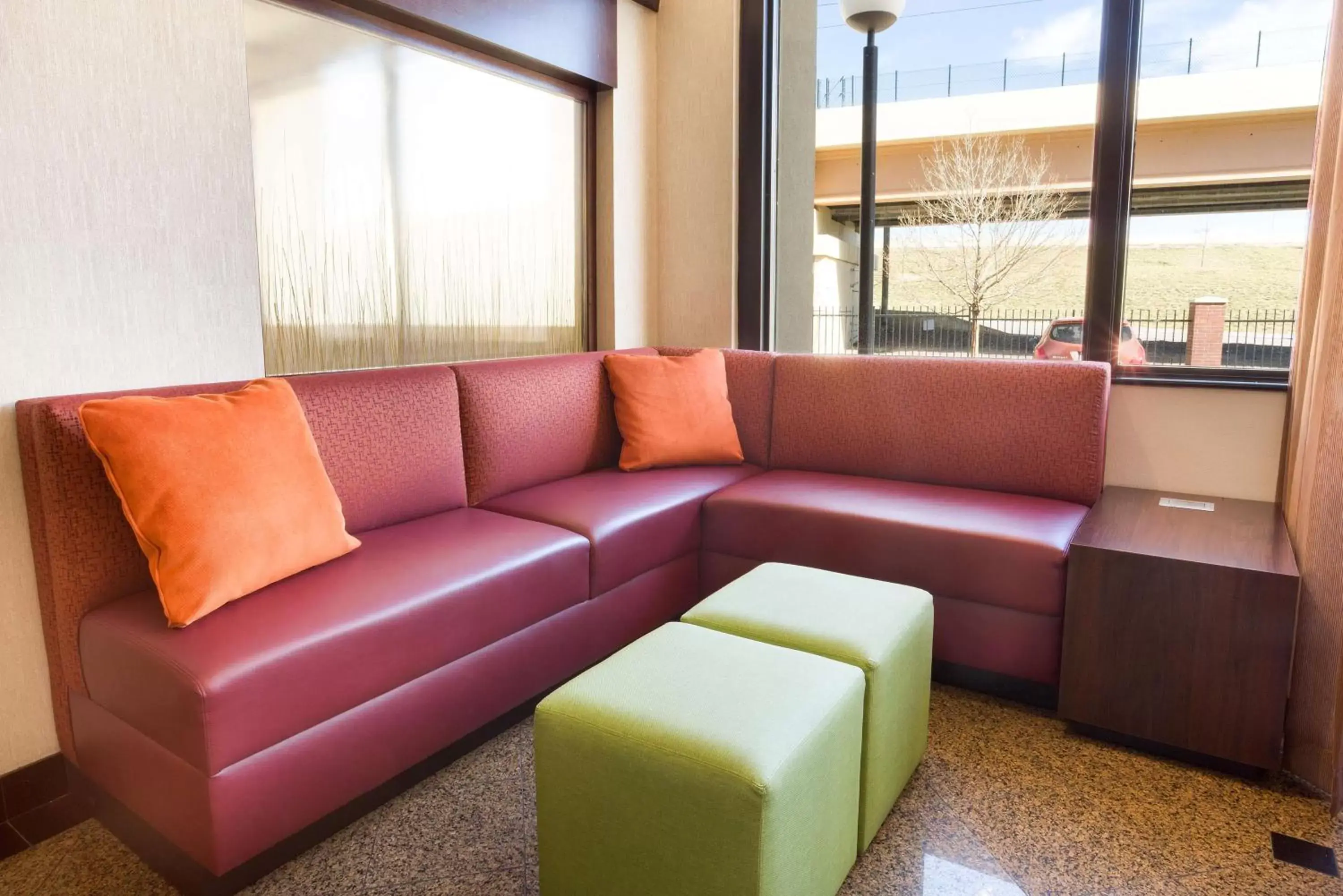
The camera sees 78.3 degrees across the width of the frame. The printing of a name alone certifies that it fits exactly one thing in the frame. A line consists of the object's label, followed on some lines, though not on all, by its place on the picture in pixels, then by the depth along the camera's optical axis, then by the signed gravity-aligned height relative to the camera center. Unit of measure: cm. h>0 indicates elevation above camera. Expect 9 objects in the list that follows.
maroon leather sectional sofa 149 -55
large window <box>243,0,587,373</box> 229 +41
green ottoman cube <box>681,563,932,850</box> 158 -61
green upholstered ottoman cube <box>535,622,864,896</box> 118 -67
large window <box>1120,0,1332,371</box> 259 +48
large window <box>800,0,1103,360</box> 306 +60
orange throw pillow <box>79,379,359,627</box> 157 -32
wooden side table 181 -71
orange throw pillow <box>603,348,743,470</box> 298 -31
